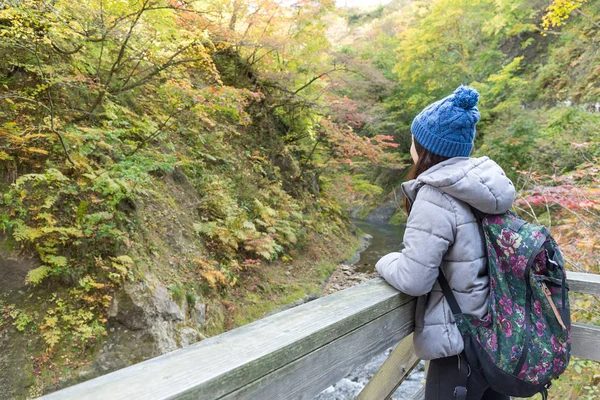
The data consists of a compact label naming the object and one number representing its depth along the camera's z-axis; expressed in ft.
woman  4.41
